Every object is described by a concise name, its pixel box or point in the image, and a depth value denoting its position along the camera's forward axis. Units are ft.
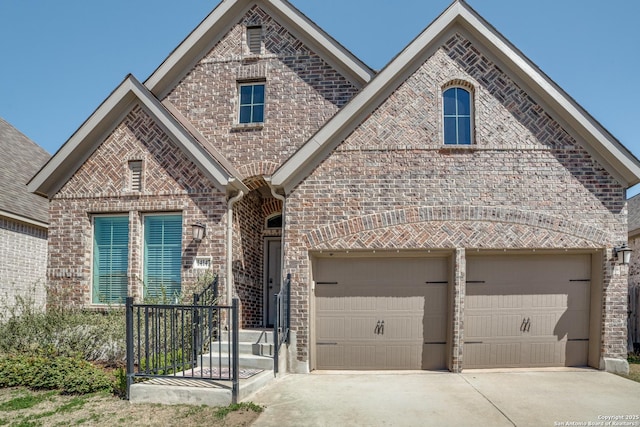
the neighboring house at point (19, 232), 40.65
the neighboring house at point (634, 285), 37.47
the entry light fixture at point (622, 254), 27.53
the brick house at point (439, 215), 28.30
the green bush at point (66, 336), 27.25
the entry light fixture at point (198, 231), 29.94
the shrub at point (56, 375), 22.70
